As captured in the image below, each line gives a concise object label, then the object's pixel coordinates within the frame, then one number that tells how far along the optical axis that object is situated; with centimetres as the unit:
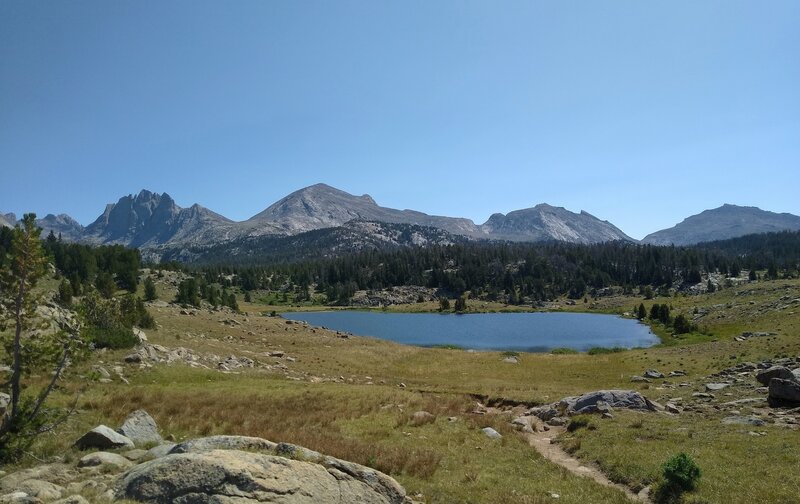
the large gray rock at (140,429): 1702
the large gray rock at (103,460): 1360
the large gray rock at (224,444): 1303
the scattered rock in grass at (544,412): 2935
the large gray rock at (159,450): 1442
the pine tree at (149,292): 9188
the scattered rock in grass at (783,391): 2497
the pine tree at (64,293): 5340
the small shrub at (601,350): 7662
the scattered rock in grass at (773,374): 2669
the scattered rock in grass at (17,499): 990
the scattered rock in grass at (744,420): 2183
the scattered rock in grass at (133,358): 3550
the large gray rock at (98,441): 1552
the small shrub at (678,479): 1459
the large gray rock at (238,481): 984
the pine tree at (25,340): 1438
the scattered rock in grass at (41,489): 1066
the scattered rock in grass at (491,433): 2344
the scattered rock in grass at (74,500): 955
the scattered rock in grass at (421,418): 2620
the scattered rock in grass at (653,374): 4567
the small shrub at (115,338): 3619
